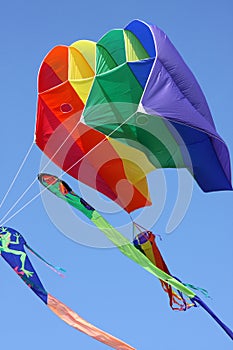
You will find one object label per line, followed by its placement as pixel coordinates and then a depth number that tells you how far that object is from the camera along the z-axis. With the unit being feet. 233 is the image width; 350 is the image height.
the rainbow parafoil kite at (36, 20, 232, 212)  47.06
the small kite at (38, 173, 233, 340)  45.91
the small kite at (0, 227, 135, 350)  41.81
